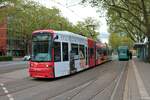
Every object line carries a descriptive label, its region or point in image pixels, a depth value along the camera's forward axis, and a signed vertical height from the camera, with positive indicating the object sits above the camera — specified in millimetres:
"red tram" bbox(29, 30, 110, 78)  9757 -158
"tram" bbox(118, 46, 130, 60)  32496 -461
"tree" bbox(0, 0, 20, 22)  20280 +5689
